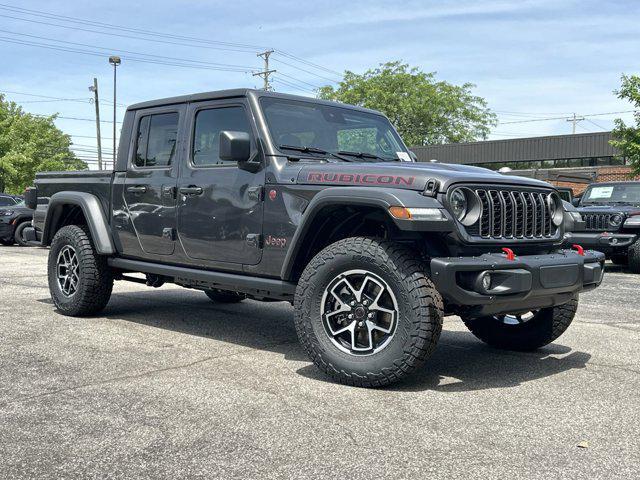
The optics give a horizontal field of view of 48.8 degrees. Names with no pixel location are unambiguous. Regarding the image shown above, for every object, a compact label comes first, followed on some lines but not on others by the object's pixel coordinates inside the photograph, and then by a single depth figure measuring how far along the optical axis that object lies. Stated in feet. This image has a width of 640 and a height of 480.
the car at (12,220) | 64.85
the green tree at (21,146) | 137.90
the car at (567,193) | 35.26
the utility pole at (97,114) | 133.08
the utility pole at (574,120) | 303.85
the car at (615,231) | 39.17
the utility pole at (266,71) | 158.23
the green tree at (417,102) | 180.04
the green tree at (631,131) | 67.36
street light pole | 129.59
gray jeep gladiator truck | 13.79
